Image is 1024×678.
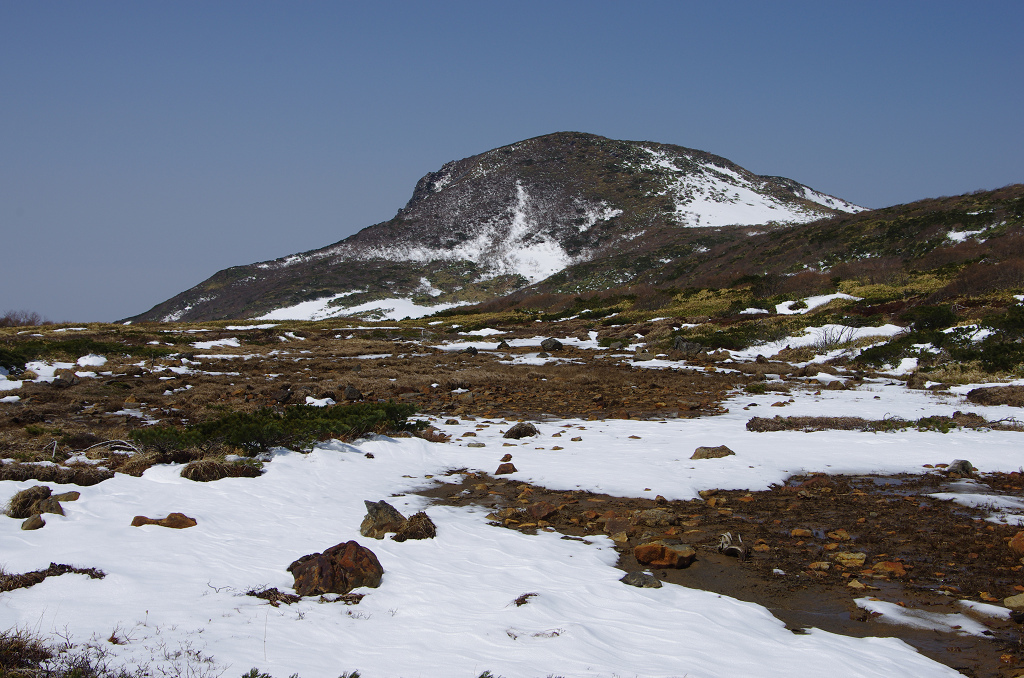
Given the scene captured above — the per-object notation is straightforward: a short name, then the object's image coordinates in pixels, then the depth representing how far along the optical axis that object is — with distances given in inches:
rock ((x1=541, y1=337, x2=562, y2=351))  1093.1
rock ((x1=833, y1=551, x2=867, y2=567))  214.8
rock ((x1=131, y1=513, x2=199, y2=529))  218.3
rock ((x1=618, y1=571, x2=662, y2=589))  201.2
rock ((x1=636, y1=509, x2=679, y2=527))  260.9
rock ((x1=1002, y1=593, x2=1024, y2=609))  174.2
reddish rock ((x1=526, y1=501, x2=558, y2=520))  272.2
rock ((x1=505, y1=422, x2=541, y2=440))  441.1
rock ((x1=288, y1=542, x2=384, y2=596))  180.2
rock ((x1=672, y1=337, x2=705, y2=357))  917.8
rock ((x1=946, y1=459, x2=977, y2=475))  317.1
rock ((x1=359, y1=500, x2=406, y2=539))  233.9
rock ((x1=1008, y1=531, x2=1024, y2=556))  212.5
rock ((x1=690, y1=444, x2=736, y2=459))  360.2
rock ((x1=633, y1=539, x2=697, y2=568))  219.1
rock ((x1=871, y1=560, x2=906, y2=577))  205.9
